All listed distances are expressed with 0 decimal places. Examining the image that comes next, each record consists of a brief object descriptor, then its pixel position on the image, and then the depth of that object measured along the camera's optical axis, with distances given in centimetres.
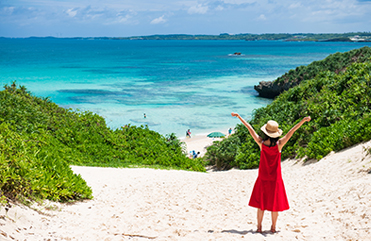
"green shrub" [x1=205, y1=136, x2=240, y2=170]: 1569
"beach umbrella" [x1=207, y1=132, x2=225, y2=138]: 2878
